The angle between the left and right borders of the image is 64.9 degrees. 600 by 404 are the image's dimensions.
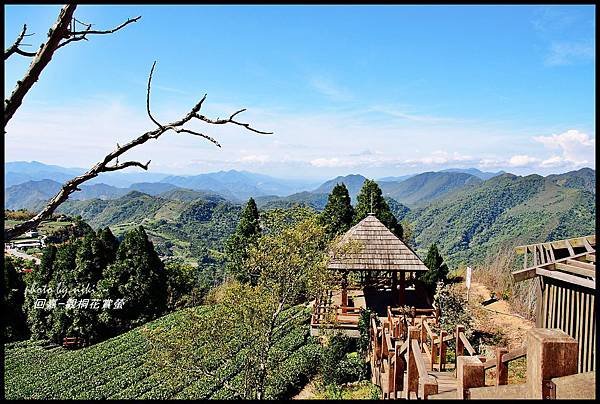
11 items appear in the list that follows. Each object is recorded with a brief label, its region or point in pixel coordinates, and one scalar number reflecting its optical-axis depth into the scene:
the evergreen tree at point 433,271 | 16.89
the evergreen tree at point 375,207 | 20.30
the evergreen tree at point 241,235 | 22.75
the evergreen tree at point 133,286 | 22.27
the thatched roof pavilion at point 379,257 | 12.70
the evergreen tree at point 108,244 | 23.64
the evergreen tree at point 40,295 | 22.61
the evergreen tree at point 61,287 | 21.59
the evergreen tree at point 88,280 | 21.47
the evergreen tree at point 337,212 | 21.67
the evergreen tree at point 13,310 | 23.81
